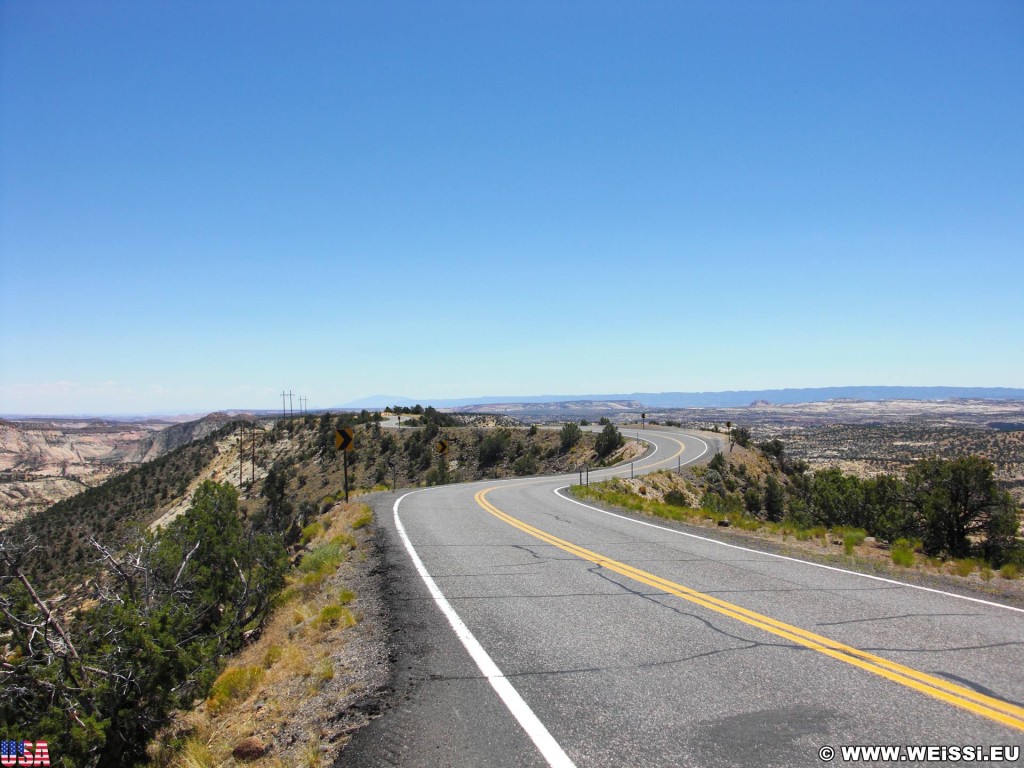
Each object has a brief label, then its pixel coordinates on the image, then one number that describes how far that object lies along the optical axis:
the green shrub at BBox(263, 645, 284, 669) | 7.02
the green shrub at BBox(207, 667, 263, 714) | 6.47
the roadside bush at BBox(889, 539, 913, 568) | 9.84
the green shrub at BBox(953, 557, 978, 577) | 9.49
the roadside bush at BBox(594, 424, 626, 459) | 45.12
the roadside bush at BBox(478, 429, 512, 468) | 46.16
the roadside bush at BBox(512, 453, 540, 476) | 40.44
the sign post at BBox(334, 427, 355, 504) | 21.17
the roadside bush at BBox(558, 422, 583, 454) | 47.22
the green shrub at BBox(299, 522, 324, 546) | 17.58
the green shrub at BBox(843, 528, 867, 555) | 11.34
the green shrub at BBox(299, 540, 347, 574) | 11.23
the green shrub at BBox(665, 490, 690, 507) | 24.73
